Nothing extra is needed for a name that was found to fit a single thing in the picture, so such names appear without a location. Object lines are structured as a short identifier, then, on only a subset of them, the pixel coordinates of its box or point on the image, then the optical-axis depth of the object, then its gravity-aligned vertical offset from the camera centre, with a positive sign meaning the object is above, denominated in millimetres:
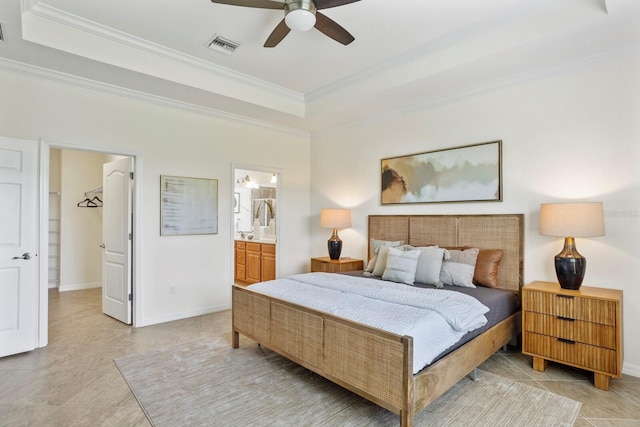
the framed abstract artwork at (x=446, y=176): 3581 +469
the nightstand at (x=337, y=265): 4578 -673
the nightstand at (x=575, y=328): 2475 -872
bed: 1921 -882
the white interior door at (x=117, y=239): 3980 -287
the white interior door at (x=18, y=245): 3051 -274
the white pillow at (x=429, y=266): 3291 -491
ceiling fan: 2234 +1384
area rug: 2143 -1285
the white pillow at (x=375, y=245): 3920 -375
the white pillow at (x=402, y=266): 3314 -501
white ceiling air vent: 3171 +1646
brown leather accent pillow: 3326 -525
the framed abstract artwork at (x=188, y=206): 4141 +128
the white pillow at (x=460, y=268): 3260 -515
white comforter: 2041 -647
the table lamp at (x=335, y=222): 4723 -87
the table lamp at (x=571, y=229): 2666 -102
